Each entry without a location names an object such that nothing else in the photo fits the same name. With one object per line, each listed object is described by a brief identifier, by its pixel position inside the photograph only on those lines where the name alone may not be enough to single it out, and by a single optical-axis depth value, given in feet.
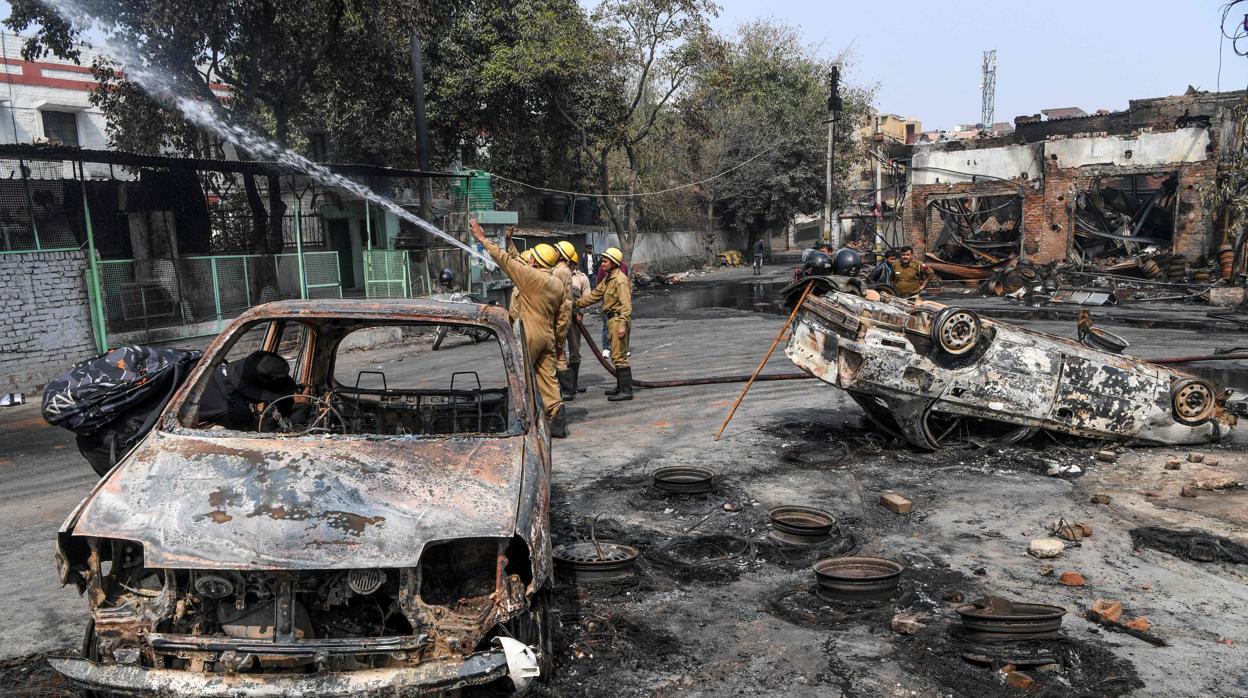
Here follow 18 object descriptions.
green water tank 79.30
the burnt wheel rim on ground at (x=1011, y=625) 12.39
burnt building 78.54
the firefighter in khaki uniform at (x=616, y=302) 31.40
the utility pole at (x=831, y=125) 89.81
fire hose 32.26
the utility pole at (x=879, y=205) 112.10
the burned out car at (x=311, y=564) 9.41
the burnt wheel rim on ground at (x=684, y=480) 20.30
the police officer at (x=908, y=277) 42.68
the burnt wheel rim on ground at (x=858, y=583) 14.11
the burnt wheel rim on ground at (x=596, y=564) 15.16
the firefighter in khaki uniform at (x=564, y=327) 26.05
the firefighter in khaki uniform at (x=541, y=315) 24.25
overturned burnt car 22.31
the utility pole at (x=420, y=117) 58.65
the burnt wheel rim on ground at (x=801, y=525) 17.12
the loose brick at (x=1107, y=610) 13.43
